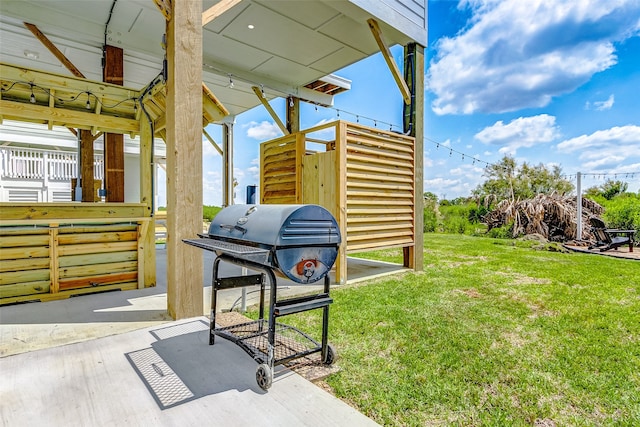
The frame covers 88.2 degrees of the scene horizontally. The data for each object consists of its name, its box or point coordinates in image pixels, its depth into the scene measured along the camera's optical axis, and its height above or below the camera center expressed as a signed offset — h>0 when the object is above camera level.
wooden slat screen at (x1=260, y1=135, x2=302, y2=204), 5.43 +0.63
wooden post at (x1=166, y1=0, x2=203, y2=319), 2.93 +0.47
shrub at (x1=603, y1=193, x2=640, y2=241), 9.02 -0.17
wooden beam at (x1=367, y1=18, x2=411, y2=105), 4.76 +2.26
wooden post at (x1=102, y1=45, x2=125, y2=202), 4.91 +0.84
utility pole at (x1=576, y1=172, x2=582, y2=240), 9.44 +0.10
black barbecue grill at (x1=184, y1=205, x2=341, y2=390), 1.91 -0.28
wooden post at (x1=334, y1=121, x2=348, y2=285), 4.55 +0.19
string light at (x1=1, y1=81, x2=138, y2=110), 3.42 +1.24
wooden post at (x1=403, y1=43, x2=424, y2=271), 5.45 +1.35
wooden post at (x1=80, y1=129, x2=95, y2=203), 5.20 +0.69
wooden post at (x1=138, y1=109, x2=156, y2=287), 4.06 +0.04
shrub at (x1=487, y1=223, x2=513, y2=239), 10.85 -0.81
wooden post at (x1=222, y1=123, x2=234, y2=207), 8.34 +1.10
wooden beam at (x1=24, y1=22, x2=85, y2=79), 4.50 +2.29
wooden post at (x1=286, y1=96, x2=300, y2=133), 7.13 +2.02
